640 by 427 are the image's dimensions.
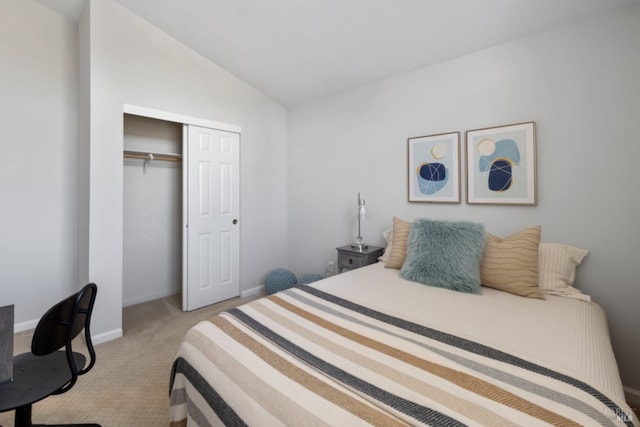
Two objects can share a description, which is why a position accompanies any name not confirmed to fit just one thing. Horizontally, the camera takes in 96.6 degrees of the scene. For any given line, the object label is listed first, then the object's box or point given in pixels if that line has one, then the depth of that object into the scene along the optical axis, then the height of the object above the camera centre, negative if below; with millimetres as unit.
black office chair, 1209 -740
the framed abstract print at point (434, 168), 2490 +420
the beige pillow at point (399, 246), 2381 -272
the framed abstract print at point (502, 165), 2127 +382
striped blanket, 819 -562
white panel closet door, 3109 -28
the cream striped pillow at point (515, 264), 1790 -335
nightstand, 2785 -429
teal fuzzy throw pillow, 1886 -297
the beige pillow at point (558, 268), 1849 -363
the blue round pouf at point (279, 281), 3381 -800
